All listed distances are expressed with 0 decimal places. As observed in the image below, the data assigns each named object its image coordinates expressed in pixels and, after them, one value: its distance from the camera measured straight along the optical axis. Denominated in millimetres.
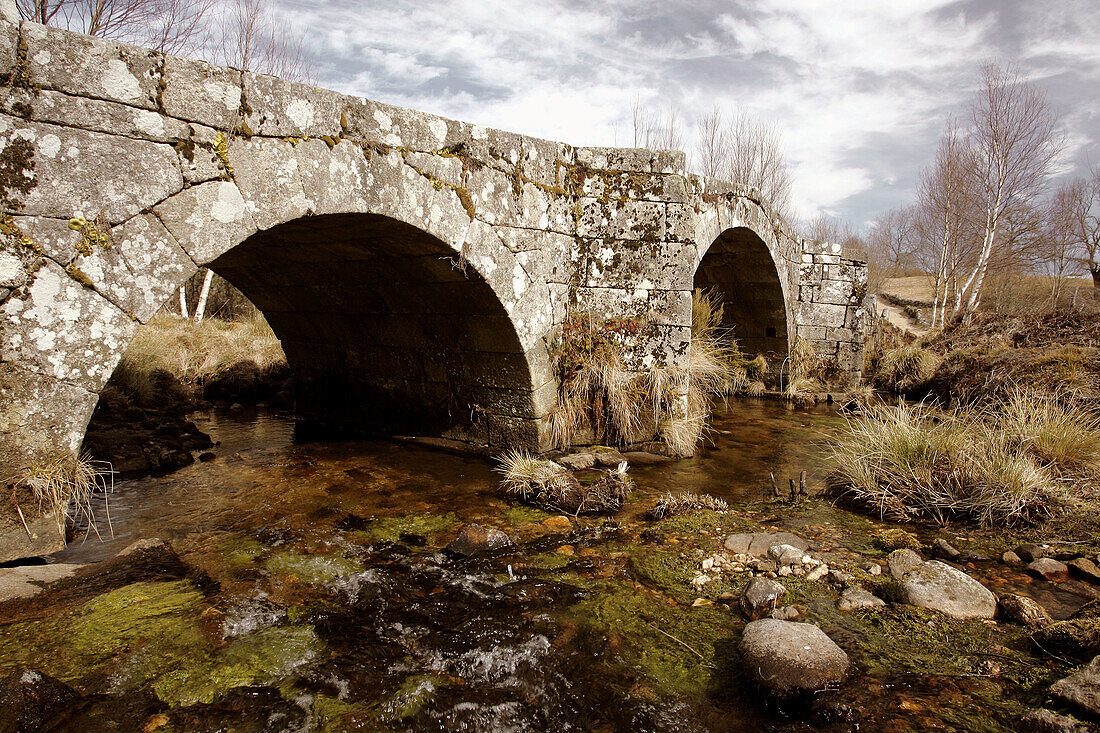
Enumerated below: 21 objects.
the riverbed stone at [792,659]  2180
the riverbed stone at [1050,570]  3158
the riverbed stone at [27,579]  2635
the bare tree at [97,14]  9156
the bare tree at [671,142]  15121
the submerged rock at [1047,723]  1879
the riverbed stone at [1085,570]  3102
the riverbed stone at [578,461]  5137
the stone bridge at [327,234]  2770
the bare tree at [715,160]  22078
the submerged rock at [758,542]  3545
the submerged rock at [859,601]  2846
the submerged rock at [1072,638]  2299
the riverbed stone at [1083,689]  1921
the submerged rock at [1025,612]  2629
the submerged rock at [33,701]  1945
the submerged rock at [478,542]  3602
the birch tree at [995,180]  17625
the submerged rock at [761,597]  2828
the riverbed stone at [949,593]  2744
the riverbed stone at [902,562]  3192
